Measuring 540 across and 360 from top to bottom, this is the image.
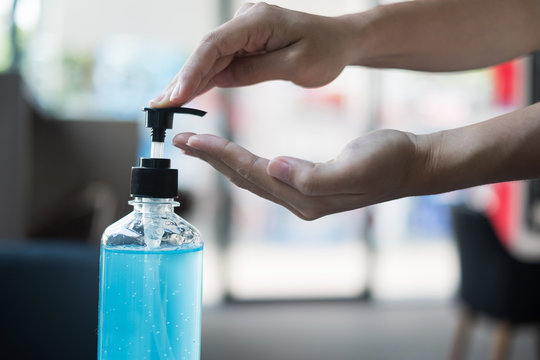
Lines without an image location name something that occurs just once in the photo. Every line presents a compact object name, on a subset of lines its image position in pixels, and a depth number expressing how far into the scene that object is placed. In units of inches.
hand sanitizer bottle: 21.5
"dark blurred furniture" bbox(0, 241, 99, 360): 33.0
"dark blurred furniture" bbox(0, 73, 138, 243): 75.3
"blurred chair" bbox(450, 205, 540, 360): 101.6
